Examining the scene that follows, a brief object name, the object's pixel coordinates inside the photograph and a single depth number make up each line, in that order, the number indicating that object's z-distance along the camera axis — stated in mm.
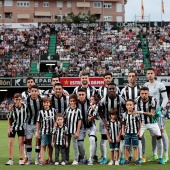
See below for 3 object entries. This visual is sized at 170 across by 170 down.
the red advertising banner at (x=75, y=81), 41969
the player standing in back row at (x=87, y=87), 12033
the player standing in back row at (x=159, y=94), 12055
